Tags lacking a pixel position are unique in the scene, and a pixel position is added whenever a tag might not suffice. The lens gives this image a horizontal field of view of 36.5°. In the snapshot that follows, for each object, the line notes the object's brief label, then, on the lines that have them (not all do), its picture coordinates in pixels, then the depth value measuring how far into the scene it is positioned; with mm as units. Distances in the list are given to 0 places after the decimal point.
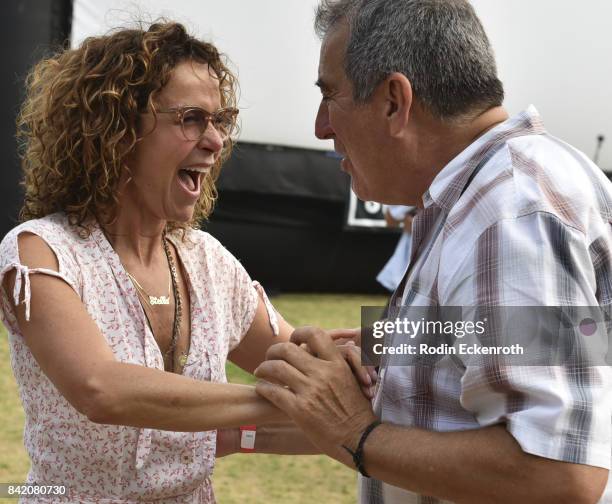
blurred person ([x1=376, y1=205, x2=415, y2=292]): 7867
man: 1562
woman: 2170
